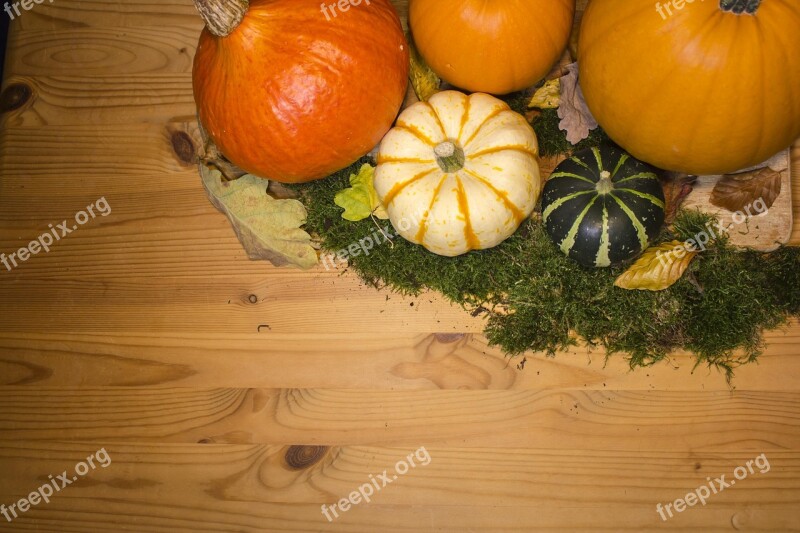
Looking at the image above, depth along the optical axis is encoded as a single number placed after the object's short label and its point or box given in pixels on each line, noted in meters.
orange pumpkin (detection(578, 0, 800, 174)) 0.49
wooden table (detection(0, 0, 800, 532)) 0.58
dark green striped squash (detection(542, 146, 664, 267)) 0.54
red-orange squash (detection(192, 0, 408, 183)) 0.53
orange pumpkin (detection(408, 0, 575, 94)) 0.54
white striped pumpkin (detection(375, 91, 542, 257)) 0.54
